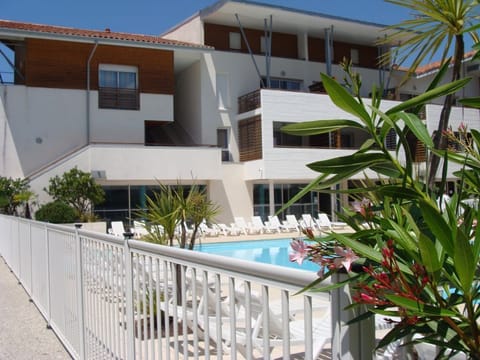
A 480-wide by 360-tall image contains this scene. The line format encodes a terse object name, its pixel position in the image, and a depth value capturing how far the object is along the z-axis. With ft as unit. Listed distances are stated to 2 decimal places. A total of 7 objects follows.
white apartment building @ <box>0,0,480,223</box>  80.48
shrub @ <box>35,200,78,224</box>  63.57
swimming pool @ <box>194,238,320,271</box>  58.30
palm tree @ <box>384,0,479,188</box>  9.19
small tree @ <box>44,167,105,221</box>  70.28
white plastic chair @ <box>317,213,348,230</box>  81.79
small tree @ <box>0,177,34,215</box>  70.44
